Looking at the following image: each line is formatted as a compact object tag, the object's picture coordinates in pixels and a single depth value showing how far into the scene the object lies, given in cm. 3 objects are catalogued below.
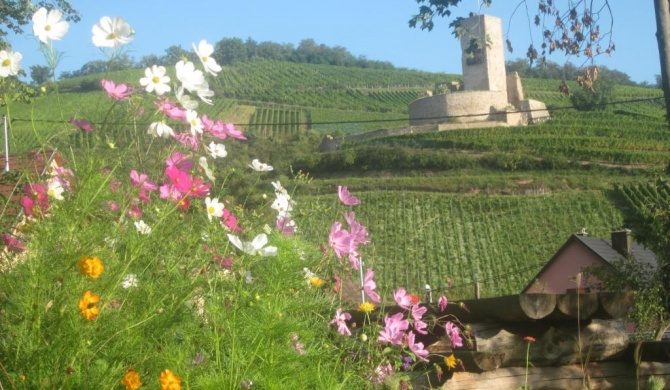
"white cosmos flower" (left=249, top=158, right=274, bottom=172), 279
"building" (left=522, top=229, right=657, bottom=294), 2414
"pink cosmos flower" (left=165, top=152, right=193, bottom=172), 245
